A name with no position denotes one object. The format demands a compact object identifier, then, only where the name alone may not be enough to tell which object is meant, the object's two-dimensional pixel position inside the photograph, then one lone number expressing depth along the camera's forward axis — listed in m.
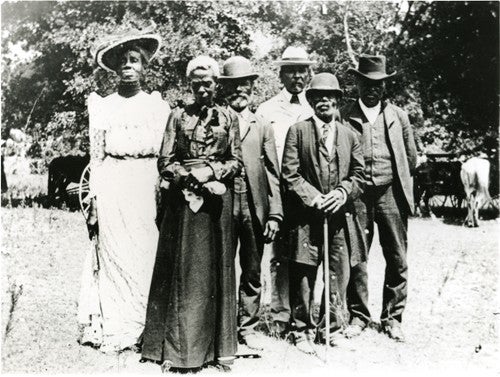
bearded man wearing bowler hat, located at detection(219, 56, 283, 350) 4.53
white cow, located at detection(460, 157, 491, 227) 13.83
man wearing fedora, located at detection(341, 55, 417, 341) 4.94
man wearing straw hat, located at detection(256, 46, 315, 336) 5.16
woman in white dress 4.47
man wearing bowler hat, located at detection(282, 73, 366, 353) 4.57
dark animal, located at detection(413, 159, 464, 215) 15.87
